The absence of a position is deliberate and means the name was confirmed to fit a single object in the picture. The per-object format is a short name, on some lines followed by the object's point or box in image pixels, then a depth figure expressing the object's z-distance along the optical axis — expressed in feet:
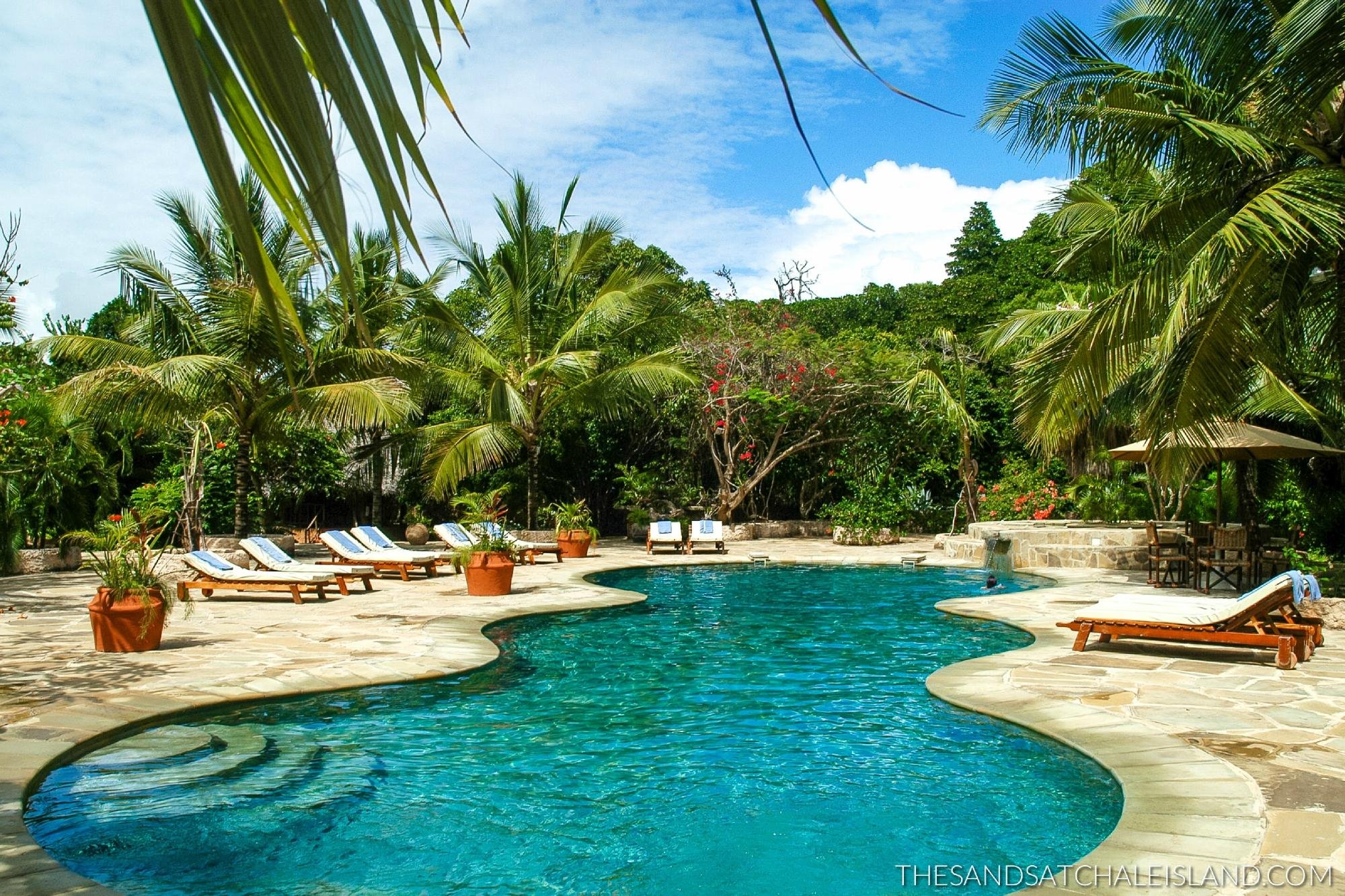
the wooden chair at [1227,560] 39.01
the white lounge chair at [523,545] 43.97
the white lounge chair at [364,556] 46.80
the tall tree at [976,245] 119.85
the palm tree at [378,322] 50.80
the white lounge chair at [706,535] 60.59
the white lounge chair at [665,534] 62.23
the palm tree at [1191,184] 28.30
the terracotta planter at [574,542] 59.01
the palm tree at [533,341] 60.49
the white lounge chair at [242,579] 38.47
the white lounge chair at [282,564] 40.91
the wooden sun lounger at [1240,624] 25.26
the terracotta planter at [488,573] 40.81
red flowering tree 70.79
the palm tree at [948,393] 63.26
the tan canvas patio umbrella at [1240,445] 36.70
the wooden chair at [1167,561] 42.04
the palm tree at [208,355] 48.75
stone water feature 52.75
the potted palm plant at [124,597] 26.25
